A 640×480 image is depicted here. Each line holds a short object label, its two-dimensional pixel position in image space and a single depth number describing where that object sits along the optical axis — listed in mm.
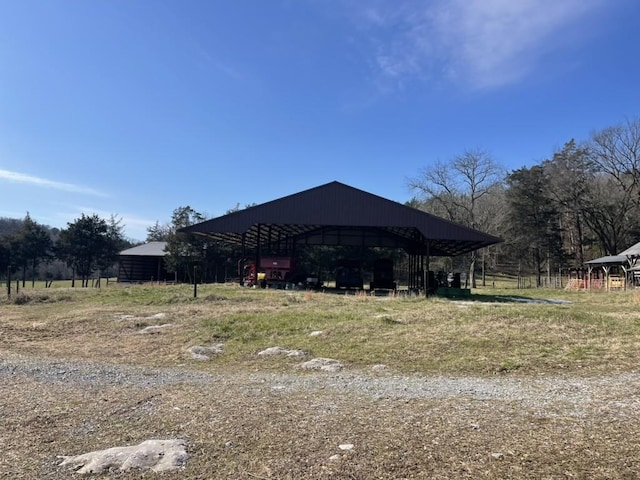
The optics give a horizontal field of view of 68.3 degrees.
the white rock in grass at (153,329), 12105
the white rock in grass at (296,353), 9203
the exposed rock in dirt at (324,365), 8148
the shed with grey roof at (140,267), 46969
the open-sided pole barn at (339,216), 24250
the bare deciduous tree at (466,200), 46566
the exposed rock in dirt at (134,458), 3908
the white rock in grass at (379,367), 7971
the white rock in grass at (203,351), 9393
